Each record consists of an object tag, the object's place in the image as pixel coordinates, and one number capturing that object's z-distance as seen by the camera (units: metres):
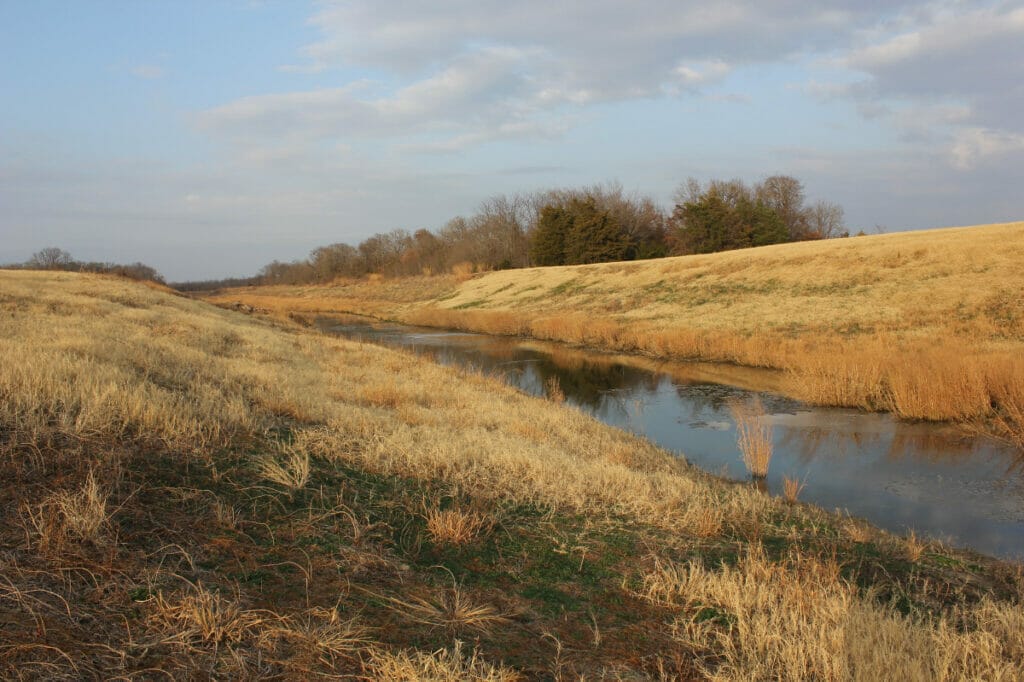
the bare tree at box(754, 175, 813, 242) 75.81
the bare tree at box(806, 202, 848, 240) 86.44
